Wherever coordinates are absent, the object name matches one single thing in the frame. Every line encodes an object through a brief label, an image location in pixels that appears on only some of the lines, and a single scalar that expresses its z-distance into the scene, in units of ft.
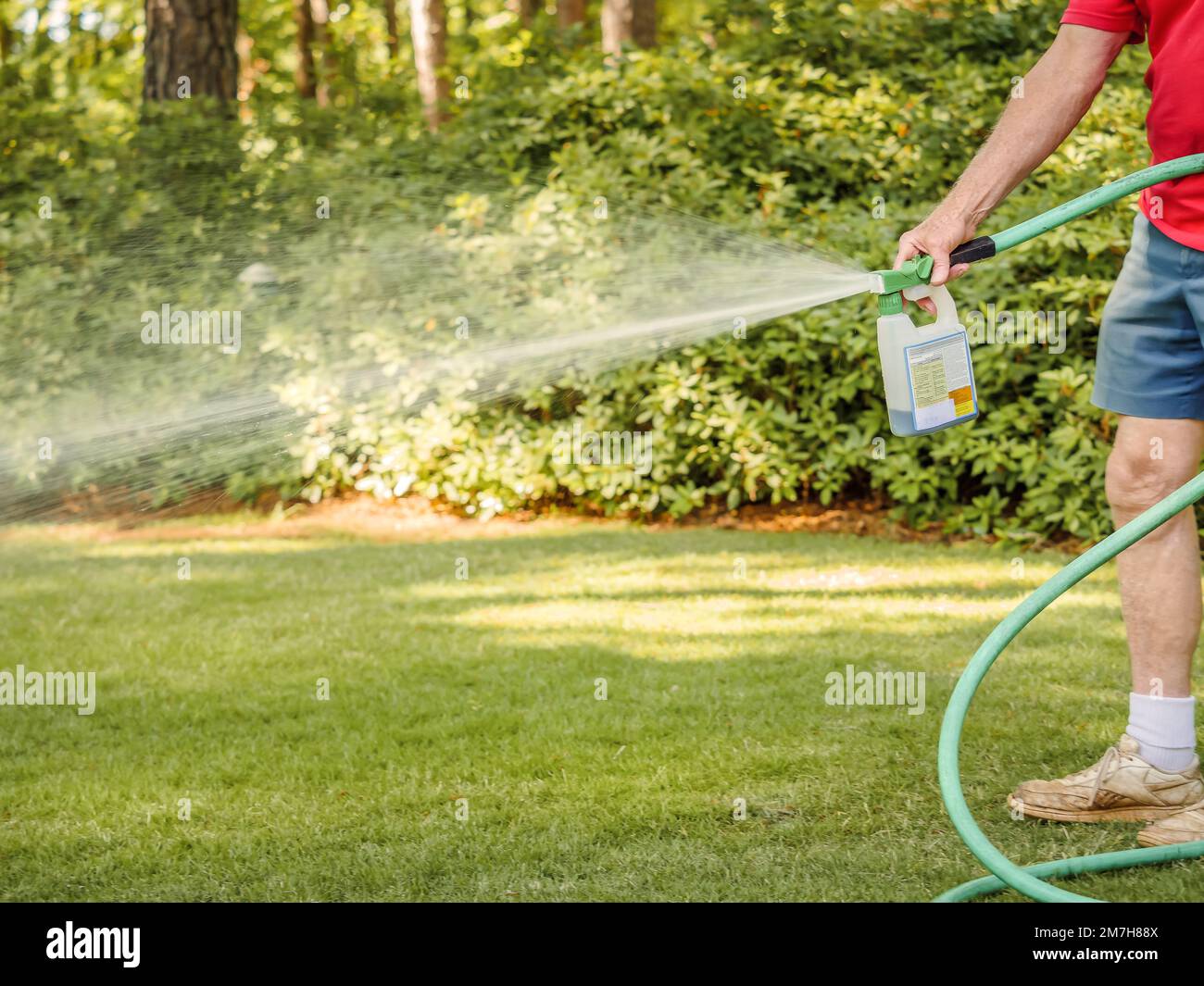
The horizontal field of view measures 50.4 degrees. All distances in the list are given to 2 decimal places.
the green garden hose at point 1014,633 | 7.52
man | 8.40
